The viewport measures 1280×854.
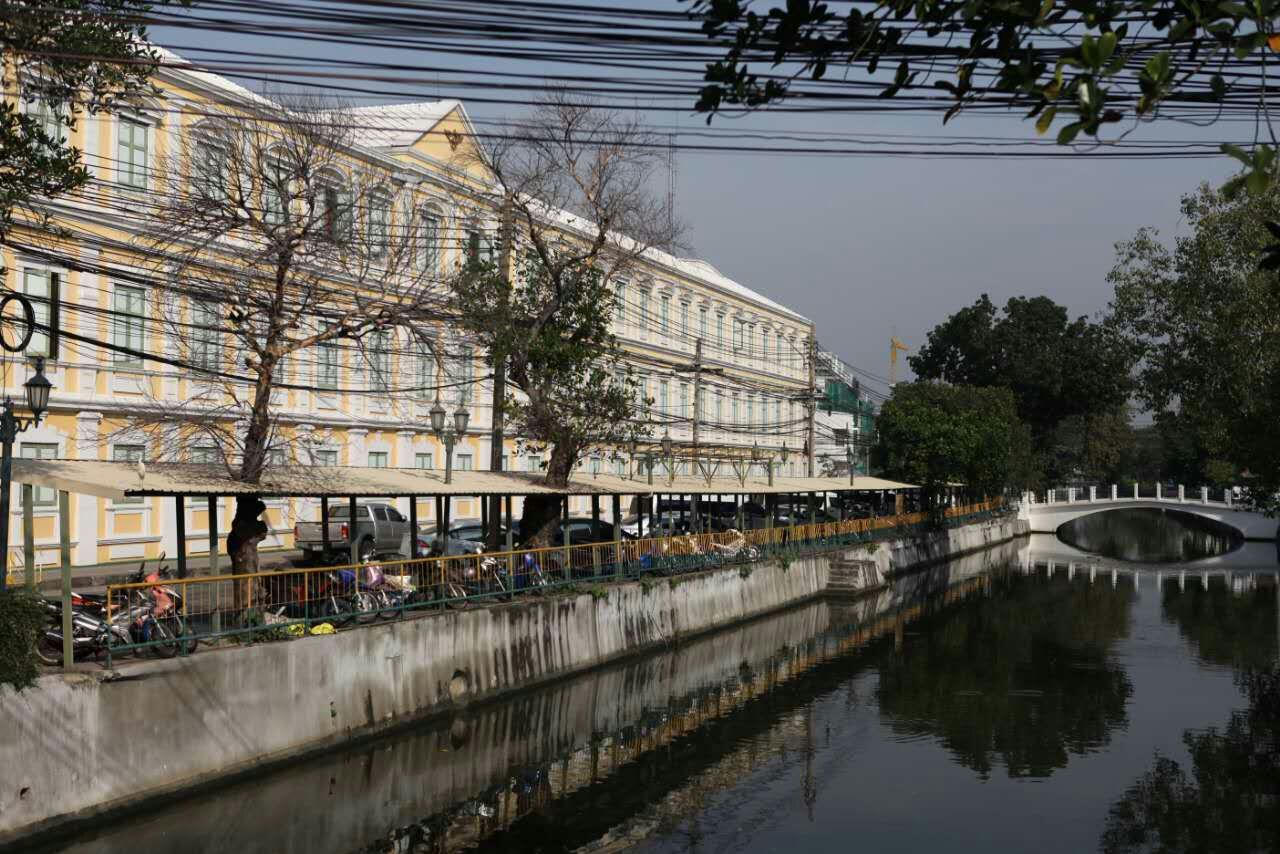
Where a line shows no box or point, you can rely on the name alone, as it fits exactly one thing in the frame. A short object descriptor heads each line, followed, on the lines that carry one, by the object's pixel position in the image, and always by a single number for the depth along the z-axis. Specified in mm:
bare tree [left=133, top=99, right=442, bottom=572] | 20000
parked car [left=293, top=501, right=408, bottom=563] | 32606
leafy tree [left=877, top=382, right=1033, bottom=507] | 62250
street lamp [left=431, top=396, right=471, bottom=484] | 23422
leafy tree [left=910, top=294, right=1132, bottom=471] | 87062
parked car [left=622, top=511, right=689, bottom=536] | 35156
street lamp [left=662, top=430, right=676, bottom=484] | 34469
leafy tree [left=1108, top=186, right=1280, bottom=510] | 31719
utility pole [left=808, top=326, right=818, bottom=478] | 49478
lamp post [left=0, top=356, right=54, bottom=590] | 14453
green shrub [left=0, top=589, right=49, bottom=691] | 13367
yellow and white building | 28750
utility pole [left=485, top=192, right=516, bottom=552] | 26594
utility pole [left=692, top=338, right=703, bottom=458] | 40662
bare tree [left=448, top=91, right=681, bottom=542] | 28375
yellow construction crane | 154250
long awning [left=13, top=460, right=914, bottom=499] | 15250
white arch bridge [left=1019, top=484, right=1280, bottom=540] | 75688
